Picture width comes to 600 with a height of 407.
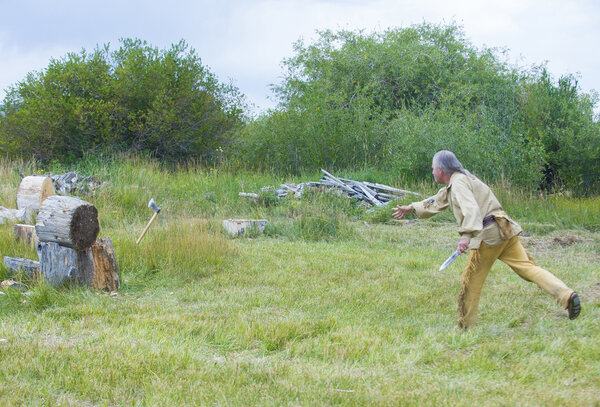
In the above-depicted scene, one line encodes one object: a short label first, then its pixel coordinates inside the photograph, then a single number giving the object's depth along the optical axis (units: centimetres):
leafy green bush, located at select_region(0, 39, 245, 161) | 2016
